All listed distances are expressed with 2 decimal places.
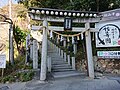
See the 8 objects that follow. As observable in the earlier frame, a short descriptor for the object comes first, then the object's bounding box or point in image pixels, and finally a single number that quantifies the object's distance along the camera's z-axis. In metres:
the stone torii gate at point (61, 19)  5.03
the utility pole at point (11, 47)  7.06
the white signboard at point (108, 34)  5.76
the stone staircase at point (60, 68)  5.73
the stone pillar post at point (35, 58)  5.93
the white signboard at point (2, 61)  5.46
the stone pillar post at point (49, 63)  5.85
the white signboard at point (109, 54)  5.74
